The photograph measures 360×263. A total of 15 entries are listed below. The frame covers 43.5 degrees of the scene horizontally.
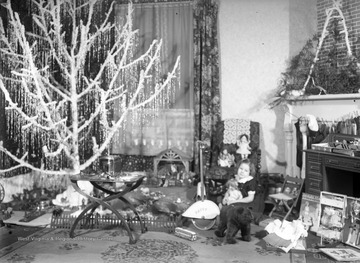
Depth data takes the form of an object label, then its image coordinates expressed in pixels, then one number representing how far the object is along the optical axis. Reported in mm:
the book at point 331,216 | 4496
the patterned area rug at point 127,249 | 3961
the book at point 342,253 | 3990
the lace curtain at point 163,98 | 6855
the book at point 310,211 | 4820
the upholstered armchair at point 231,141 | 6148
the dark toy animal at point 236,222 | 4363
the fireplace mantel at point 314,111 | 5422
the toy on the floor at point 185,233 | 4473
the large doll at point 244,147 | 6273
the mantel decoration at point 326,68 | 5660
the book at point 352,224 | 4320
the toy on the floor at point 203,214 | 4836
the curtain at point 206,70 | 6723
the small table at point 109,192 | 4367
